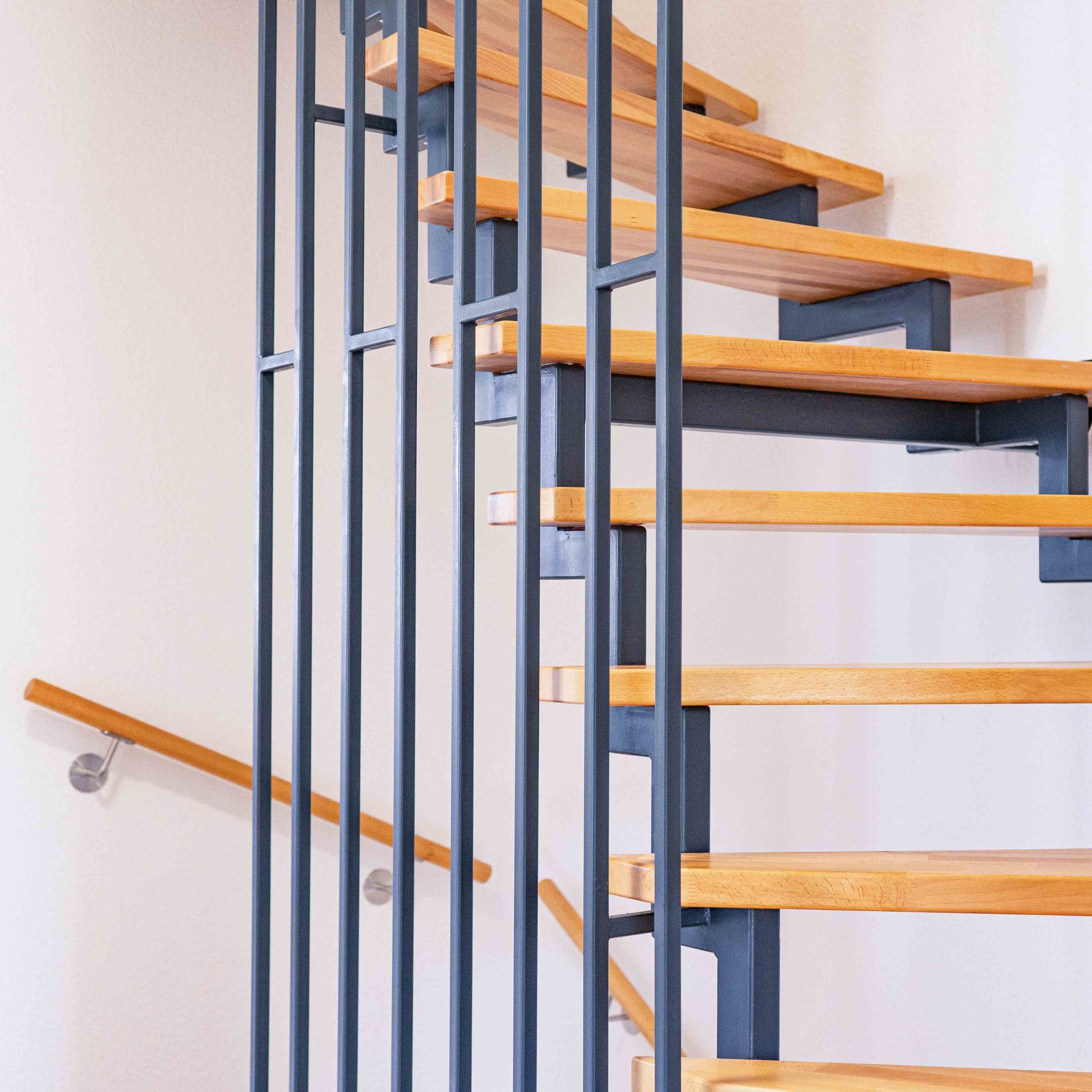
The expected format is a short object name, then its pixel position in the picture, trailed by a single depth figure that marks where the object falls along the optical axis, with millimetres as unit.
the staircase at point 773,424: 1258
